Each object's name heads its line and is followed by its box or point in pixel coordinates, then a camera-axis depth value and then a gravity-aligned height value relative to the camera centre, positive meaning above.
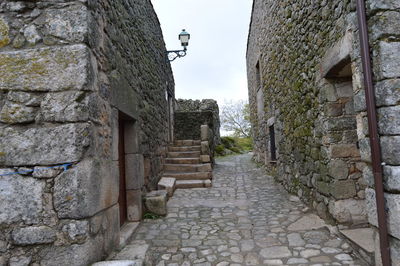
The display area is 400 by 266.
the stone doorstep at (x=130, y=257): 1.95 -0.94
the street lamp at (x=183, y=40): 7.25 +3.13
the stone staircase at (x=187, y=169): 5.75 -0.56
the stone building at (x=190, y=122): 9.30 +0.91
